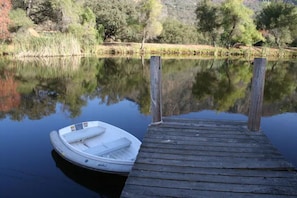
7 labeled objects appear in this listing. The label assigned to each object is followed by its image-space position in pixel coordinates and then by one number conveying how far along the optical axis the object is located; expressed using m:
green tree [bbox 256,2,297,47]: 34.19
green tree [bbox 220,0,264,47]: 32.56
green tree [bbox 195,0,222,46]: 34.38
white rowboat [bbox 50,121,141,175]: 4.16
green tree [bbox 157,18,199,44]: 37.53
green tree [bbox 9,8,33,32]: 24.40
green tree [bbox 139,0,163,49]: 29.80
